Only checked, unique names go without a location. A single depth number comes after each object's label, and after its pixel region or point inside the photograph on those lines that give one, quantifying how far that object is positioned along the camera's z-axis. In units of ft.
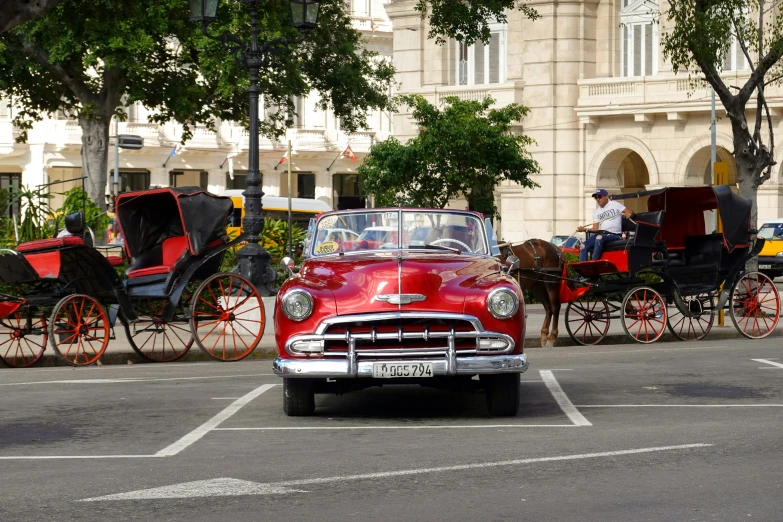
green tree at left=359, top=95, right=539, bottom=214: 137.80
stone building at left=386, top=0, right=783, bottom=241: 158.51
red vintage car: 36.70
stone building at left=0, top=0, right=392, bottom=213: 209.77
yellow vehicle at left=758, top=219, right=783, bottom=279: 139.23
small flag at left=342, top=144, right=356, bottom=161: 222.48
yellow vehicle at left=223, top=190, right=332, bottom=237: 193.98
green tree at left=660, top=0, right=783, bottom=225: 82.84
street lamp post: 69.26
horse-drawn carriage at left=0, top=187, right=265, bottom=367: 55.36
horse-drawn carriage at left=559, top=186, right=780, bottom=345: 67.15
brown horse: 68.59
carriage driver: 68.49
